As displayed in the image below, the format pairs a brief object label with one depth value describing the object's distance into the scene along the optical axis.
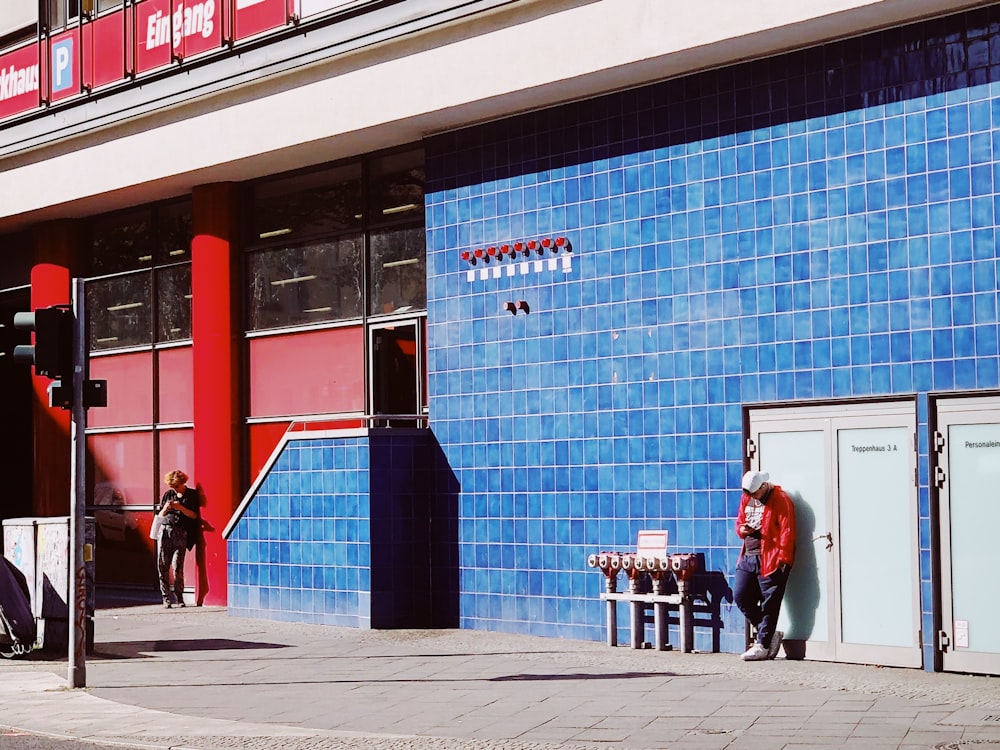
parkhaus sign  17.80
